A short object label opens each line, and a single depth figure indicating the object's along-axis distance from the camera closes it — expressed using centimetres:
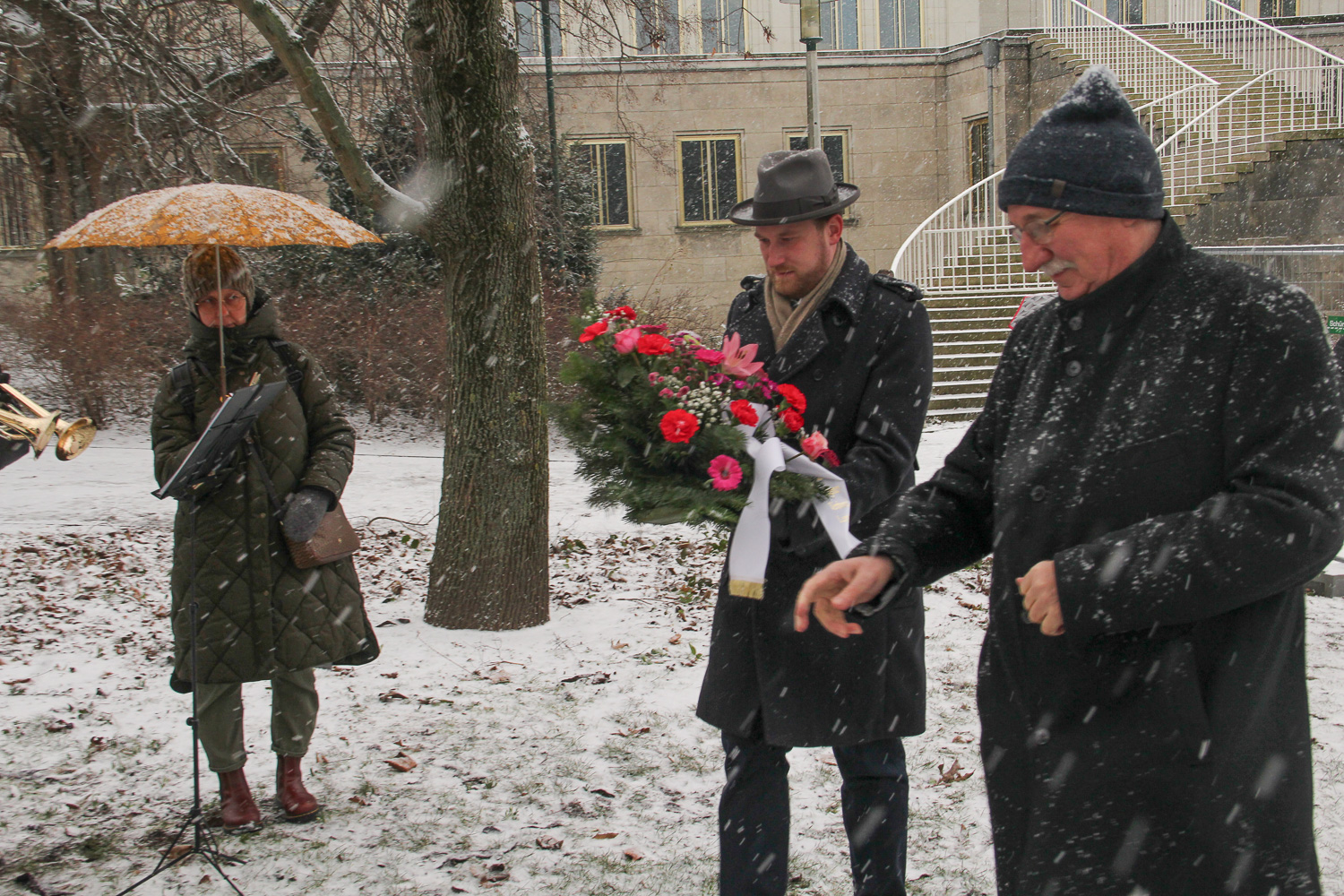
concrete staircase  1589
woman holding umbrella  409
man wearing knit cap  180
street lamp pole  1424
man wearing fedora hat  305
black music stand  365
